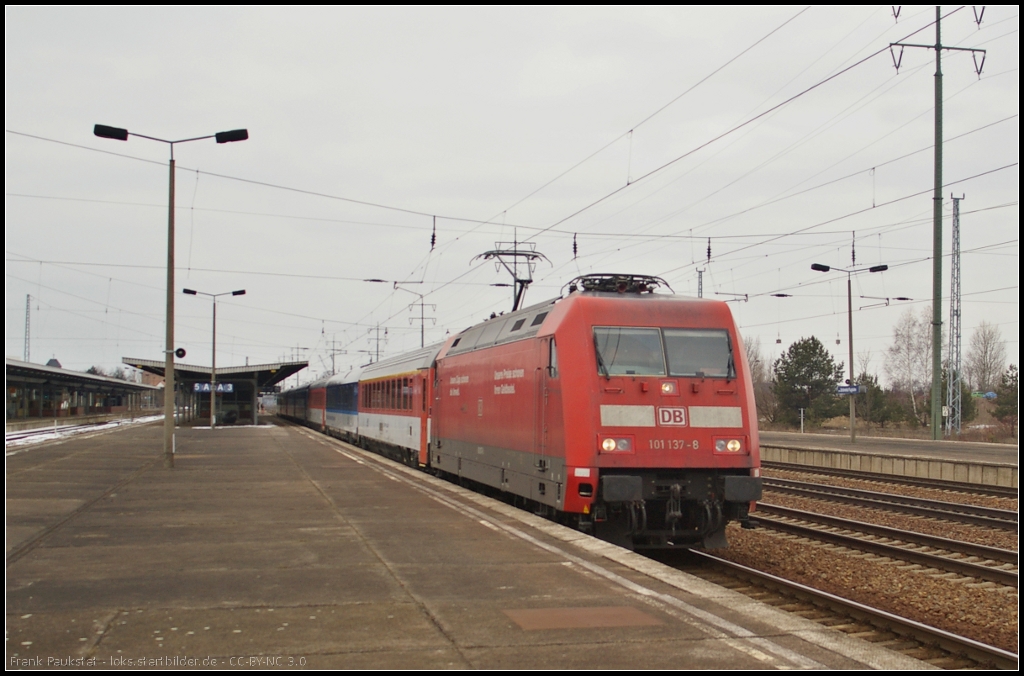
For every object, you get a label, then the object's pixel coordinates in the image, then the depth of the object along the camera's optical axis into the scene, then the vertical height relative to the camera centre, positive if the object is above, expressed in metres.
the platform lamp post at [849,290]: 32.72 +2.96
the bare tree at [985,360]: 76.75 +0.90
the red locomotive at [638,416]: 10.87 -0.60
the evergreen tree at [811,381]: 56.97 -0.74
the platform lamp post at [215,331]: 44.66 +1.79
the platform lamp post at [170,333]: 20.03 +0.74
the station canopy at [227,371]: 46.62 -0.28
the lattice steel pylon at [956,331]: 37.88 +1.70
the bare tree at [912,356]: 70.00 +1.12
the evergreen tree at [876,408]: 56.72 -2.45
